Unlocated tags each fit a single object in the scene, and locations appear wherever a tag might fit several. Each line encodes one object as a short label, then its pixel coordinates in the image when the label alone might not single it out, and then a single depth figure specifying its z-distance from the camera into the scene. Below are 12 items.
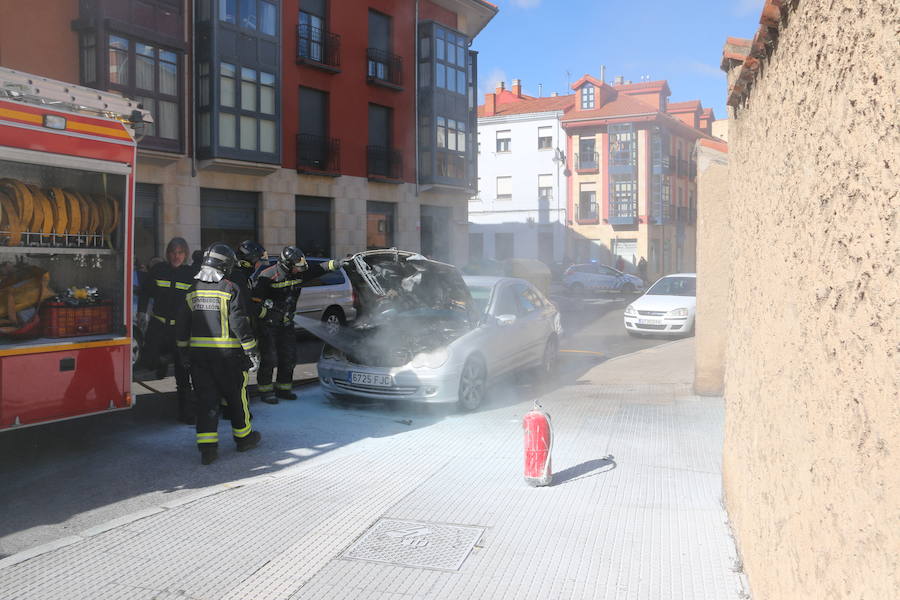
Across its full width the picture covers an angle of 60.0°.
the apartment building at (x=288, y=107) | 18.80
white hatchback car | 16.02
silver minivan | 15.40
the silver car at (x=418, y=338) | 8.27
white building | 48.78
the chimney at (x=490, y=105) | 52.22
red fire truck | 5.88
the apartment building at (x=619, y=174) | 47.16
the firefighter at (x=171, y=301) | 7.88
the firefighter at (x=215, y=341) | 6.47
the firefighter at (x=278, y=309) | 8.78
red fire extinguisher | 5.64
